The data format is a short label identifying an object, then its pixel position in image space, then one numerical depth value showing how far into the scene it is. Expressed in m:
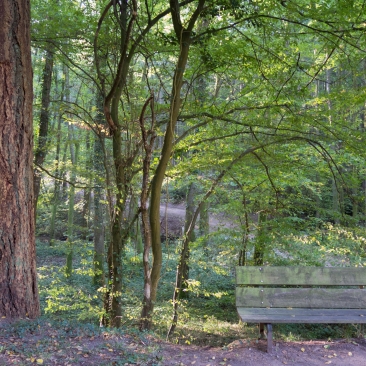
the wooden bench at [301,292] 4.11
